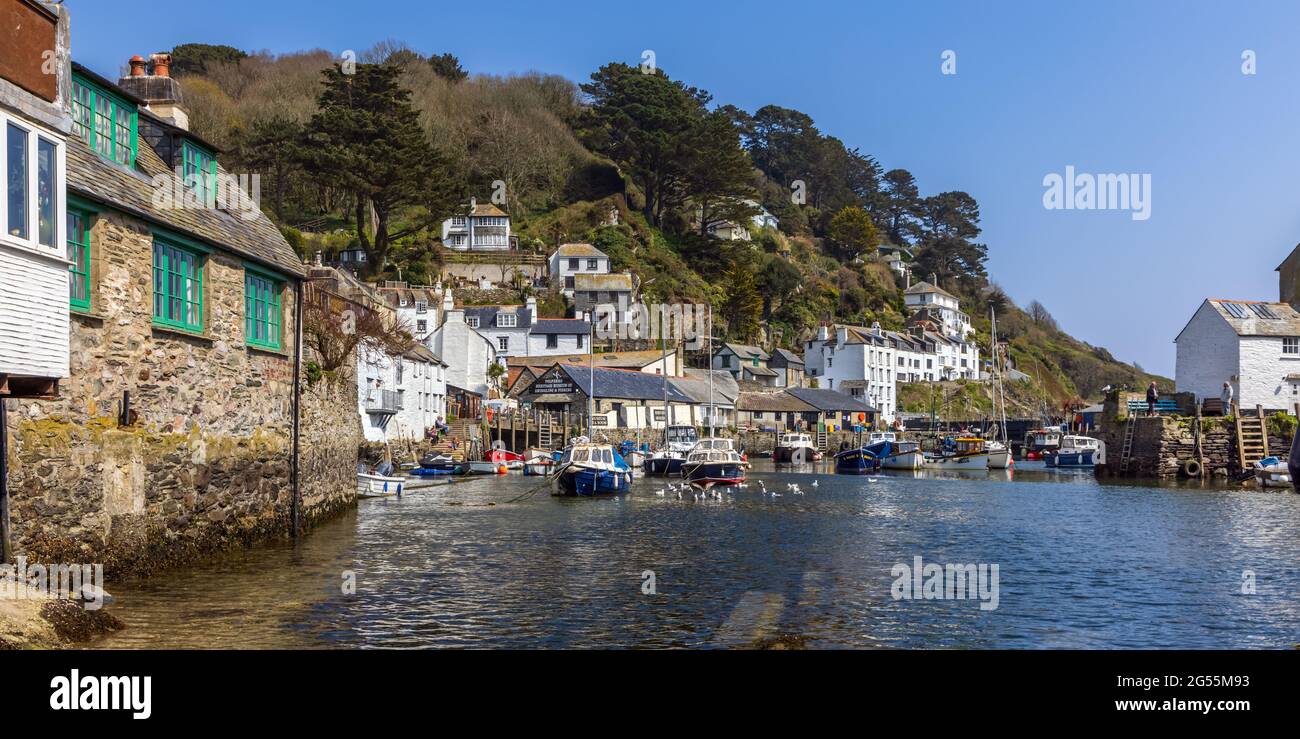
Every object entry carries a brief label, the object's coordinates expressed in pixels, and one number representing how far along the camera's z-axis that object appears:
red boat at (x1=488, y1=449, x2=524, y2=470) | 62.34
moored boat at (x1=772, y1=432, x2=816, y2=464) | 87.19
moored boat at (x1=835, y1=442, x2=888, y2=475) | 74.19
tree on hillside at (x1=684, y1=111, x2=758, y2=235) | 116.00
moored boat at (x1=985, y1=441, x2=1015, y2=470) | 73.66
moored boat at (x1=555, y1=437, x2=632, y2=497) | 45.38
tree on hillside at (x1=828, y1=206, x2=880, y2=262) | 151.75
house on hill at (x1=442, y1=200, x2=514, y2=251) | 109.94
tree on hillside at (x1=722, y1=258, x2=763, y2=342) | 115.06
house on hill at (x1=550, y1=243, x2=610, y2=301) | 107.94
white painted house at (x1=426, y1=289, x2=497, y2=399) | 81.69
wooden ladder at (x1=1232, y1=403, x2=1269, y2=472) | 56.91
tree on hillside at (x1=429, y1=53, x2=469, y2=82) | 142.75
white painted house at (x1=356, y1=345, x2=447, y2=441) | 58.00
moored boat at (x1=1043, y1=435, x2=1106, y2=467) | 77.12
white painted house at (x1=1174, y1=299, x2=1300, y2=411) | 58.81
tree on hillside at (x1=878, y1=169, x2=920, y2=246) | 177.50
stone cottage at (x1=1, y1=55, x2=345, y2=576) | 15.28
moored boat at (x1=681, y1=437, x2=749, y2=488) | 51.53
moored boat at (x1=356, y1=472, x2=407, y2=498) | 41.47
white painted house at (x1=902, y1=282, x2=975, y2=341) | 147.88
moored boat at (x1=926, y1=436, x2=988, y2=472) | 75.75
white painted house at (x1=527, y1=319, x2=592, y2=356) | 95.50
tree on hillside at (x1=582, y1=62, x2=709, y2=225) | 118.06
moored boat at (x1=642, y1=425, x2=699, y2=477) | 64.56
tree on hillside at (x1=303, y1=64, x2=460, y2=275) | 87.62
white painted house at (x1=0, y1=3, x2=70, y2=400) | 12.20
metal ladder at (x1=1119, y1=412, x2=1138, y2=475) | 62.31
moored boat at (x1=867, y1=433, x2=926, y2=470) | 75.62
